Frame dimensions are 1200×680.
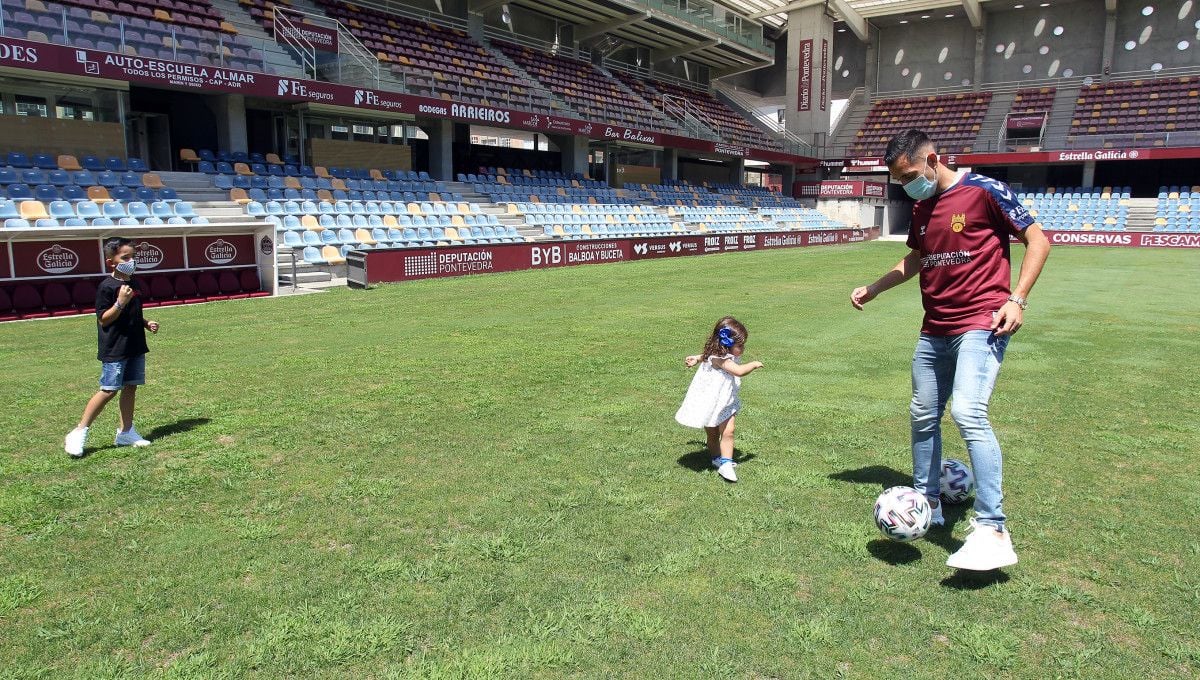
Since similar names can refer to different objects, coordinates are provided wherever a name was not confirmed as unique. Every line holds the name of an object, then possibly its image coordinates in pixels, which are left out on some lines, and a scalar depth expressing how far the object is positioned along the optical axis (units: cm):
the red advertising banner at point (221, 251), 1564
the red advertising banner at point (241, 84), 1859
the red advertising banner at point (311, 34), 2522
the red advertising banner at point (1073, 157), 4106
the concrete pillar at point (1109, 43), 4866
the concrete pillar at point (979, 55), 5256
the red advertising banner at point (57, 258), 1338
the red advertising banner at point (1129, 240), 3594
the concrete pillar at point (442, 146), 3014
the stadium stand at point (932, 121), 5019
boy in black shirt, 601
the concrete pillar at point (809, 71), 5147
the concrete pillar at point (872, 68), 5750
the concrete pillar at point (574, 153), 3741
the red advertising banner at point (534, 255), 1906
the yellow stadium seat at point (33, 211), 1639
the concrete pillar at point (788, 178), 5291
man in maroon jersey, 399
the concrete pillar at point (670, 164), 4350
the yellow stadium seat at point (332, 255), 1970
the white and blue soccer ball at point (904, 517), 428
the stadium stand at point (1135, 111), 4369
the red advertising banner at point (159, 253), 1484
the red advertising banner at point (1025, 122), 4825
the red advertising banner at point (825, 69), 5150
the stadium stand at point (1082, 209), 4106
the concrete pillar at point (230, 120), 2400
